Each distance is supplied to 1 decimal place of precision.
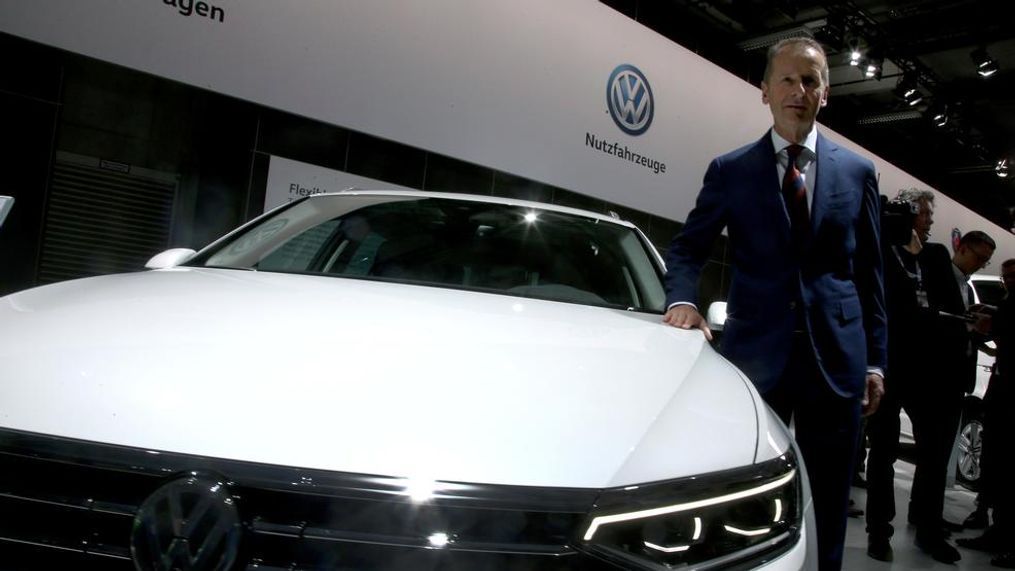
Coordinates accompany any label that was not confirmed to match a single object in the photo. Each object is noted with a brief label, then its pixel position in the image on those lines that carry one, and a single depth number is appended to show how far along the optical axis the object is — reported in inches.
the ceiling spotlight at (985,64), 338.3
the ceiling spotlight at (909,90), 385.1
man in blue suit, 64.7
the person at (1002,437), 130.6
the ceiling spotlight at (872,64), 348.5
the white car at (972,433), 190.5
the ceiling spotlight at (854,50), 331.9
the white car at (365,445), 28.7
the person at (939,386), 121.0
